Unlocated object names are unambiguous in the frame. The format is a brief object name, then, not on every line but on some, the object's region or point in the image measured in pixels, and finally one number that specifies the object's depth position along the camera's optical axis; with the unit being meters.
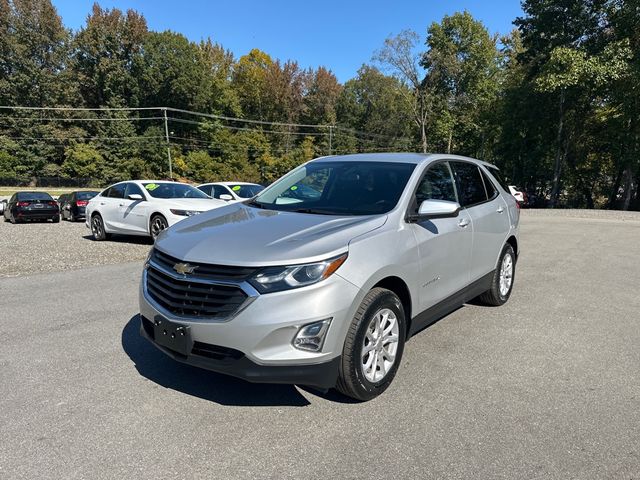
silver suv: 2.85
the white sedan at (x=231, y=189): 14.71
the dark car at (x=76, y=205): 21.14
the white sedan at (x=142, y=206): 10.59
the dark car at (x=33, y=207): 20.17
